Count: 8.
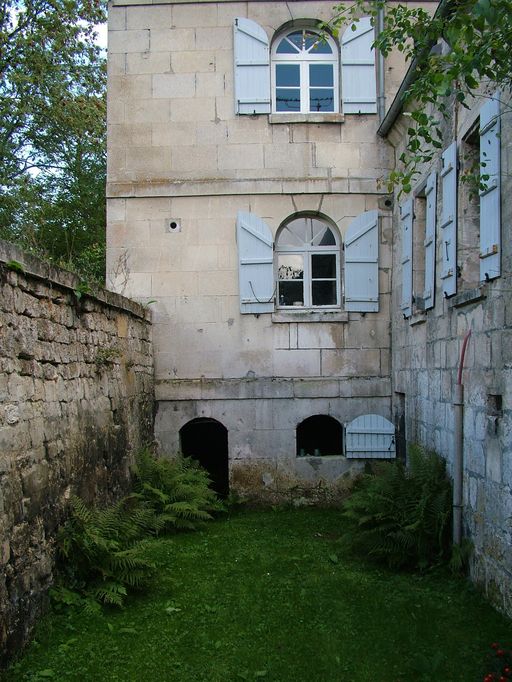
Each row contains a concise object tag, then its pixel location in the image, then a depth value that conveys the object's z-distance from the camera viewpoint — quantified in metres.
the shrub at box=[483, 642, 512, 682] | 3.92
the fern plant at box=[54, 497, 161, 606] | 4.97
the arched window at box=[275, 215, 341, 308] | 9.02
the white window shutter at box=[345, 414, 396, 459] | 8.62
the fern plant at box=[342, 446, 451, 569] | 5.92
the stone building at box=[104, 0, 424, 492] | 8.81
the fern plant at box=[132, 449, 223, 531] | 7.29
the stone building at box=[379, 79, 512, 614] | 4.80
